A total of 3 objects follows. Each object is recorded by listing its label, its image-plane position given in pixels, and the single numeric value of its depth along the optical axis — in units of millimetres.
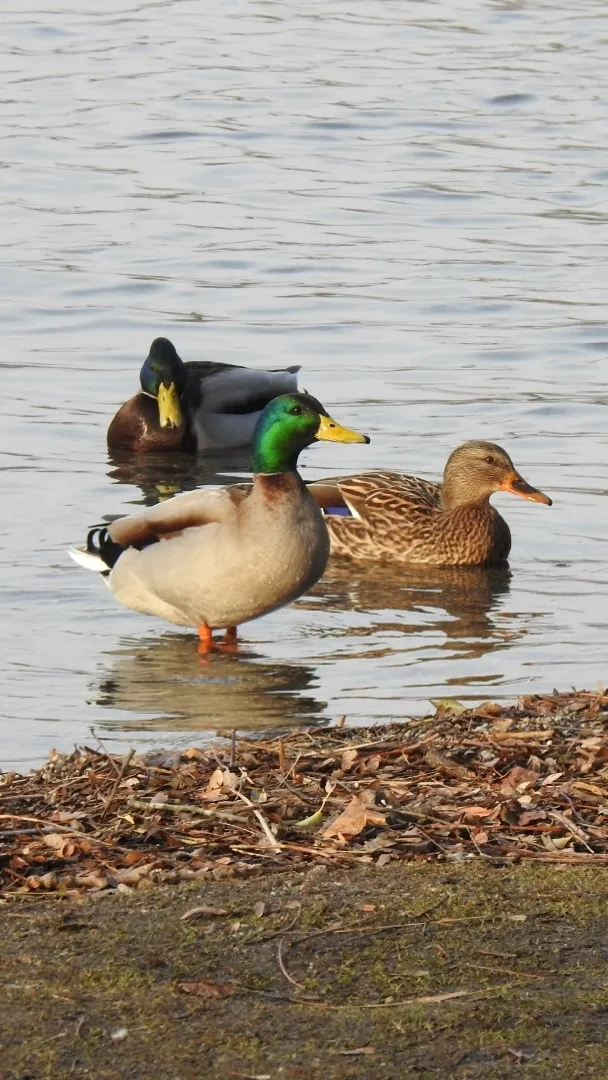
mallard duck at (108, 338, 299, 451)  26203
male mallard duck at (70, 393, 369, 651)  16828
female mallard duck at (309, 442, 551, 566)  21250
